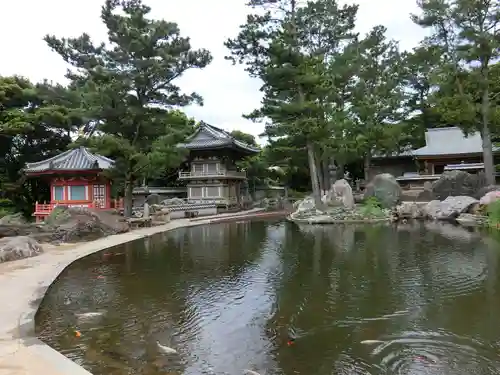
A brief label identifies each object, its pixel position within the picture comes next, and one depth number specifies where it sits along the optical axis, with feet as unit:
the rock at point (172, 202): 98.61
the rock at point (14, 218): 62.73
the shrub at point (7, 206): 82.90
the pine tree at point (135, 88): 64.28
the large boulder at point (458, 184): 80.34
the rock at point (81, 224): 51.78
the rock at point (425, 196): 84.28
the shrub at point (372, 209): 72.57
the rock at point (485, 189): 71.66
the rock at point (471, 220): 60.55
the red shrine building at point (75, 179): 79.87
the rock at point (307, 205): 81.88
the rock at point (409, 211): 74.08
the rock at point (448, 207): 68.53
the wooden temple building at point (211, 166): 110.22
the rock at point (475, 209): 65.46
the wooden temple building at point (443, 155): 101.65
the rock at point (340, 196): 82.43
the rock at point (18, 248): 37.32
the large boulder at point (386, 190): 81.15
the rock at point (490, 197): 63.07
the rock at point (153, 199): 104.47
